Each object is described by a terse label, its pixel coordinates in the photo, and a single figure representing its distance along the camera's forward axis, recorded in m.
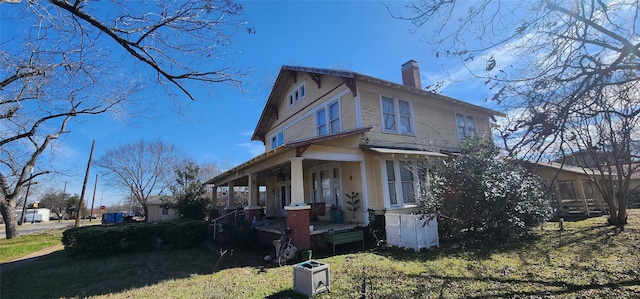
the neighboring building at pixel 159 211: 27.84
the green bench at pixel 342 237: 8.94
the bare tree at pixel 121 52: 4.18
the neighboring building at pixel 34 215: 47.59
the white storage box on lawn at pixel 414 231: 8.62
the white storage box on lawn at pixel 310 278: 5.14
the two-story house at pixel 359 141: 10.02
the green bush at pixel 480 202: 8.78
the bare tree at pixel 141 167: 31.58
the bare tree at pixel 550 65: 3.49
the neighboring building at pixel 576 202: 15.06
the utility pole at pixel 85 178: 23.75
